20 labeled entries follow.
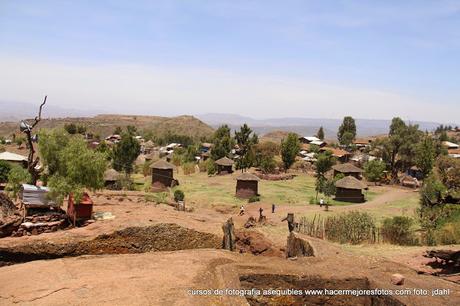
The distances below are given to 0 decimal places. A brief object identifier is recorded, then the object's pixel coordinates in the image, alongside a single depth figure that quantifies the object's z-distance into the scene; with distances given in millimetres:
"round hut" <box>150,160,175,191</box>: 41906
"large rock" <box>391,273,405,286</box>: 9797
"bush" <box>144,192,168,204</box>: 26291
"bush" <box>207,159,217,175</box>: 54188
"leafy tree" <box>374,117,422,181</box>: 57188
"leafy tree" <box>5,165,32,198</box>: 18797
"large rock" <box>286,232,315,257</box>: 12945
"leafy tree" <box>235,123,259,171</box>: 56375
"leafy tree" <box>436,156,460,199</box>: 51775
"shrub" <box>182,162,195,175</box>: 55000
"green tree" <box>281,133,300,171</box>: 57000
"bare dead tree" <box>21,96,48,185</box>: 19758
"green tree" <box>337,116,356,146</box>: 98188
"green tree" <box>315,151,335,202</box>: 50312
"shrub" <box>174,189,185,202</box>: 34494
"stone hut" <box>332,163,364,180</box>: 47312
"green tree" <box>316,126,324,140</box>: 113312
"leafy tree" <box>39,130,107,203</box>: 17719
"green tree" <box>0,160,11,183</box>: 27238
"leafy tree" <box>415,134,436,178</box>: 50969
